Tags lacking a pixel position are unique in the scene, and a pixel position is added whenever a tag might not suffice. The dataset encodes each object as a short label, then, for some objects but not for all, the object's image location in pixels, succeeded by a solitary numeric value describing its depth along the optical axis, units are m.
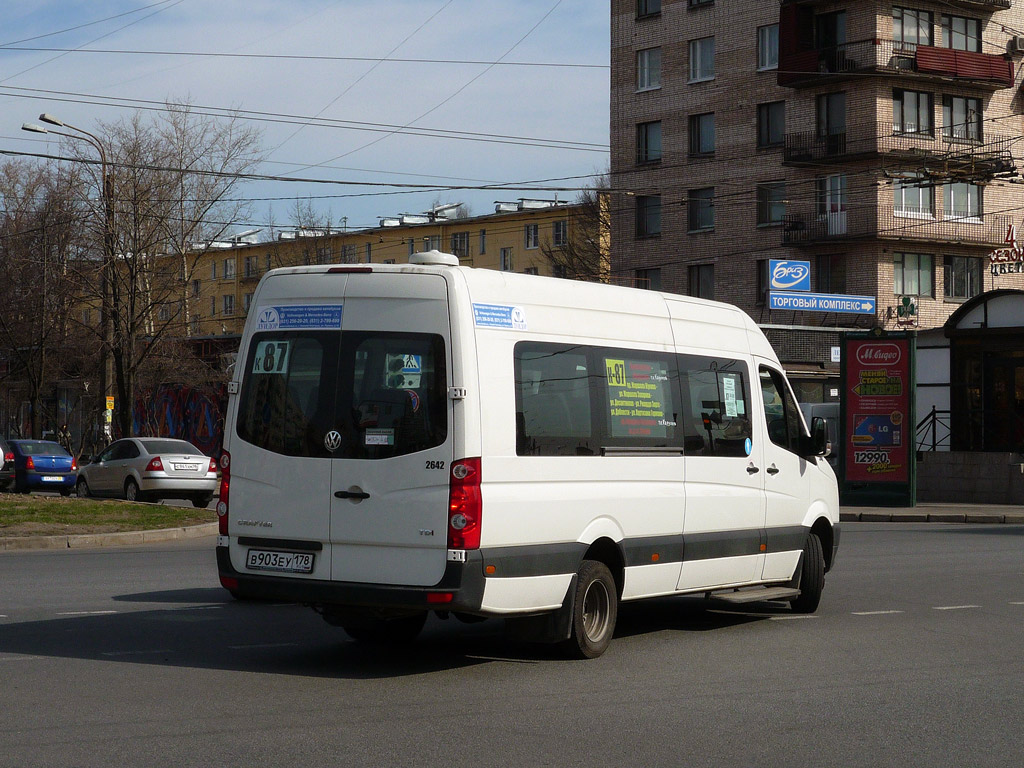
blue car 33.78
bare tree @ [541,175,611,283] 66.31
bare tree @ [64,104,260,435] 40.12
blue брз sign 38.81
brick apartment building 49.56
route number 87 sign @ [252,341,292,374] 8.86
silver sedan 28.86
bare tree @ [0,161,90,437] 49.16
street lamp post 35.62
